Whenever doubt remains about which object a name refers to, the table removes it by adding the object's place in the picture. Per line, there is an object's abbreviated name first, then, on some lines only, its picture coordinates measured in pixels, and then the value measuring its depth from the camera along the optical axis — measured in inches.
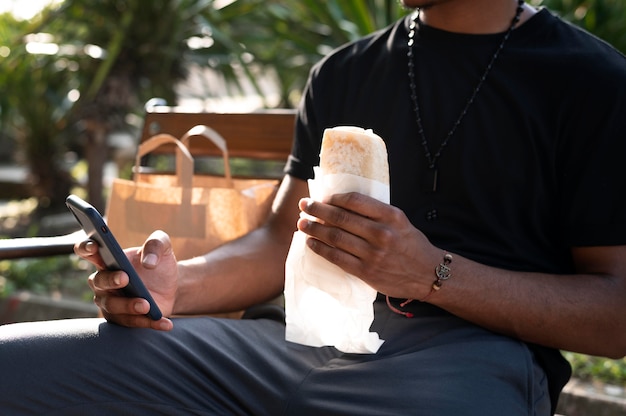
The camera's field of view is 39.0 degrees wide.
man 68.8
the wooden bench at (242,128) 113.6
